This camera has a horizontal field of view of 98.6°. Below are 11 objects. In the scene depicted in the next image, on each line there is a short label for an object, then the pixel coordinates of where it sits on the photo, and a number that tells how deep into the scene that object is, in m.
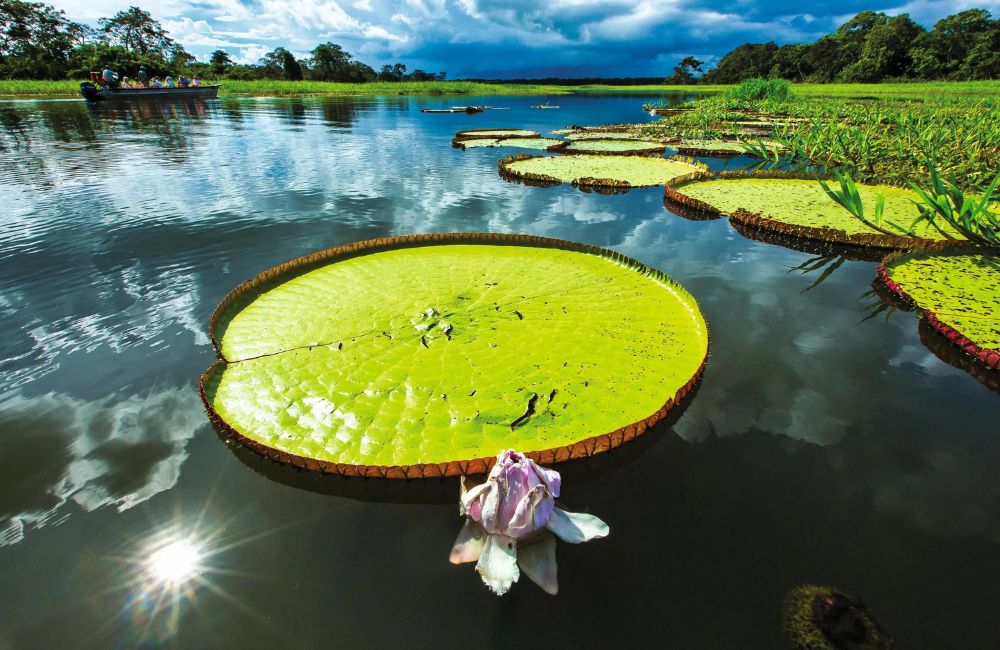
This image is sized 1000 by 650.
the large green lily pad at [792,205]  4.19
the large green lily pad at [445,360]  1.69
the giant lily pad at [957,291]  2.35
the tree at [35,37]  49.94
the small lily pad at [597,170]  6.79
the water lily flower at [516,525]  1.24
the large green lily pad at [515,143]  10.66
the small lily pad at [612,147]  9.01
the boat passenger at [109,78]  27.91
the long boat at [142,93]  23.61
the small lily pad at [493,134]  12.22
